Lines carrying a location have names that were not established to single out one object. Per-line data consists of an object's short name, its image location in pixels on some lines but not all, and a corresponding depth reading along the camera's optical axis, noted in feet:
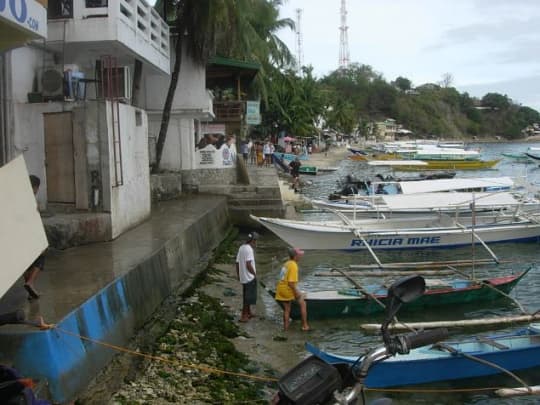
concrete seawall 20.68
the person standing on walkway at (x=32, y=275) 25.17
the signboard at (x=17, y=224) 16.47
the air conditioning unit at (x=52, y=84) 40.70
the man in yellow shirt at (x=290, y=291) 35.50
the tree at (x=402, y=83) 502.38
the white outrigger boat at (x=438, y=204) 59.84
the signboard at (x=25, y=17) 23.36
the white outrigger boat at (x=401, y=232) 59.26
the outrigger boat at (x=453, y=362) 28.81
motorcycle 10.28
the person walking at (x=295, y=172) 109.01
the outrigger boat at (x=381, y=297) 38.09
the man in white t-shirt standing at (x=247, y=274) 36.86
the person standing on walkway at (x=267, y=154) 126.75
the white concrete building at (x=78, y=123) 38.93
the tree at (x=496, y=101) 560.04
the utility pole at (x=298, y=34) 322.03
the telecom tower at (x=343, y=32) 431.68
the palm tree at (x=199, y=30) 63.52
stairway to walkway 72.84
